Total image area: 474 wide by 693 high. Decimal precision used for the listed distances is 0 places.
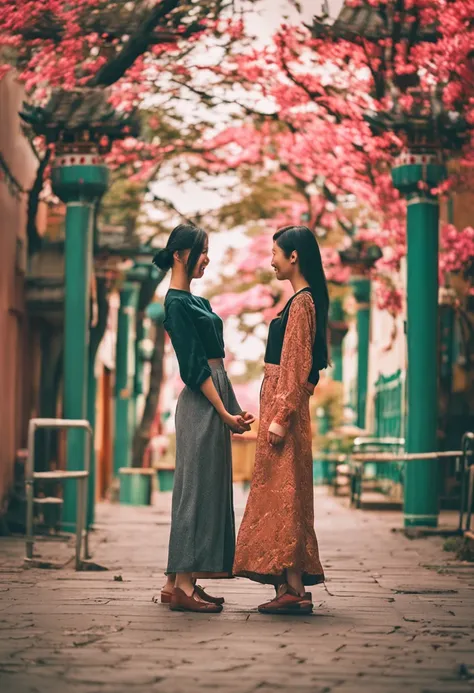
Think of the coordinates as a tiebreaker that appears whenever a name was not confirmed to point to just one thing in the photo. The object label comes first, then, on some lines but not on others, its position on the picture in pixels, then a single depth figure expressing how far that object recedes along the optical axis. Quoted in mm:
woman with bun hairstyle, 7566
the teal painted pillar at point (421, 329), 14422
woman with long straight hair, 7445
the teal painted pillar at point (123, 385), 27255
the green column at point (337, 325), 31953
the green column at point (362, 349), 27766
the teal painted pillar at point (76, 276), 14461
